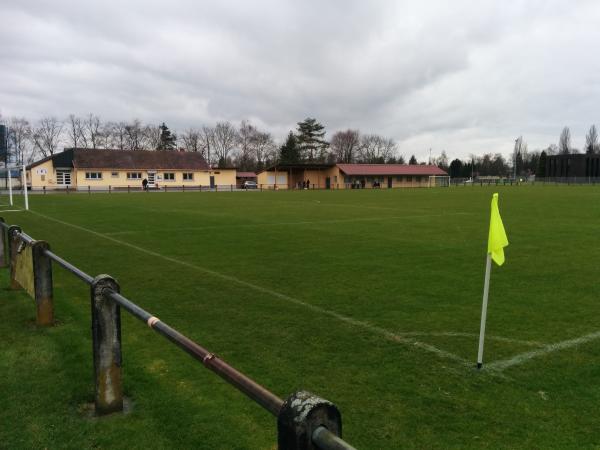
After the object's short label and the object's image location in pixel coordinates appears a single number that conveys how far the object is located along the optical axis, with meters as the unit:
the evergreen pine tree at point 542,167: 123.24
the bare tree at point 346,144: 124.31
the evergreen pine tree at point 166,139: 112.06
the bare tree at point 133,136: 106.31
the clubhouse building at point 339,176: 80.25
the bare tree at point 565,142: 135.62
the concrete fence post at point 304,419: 1.71
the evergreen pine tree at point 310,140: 111.25
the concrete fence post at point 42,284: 5.46
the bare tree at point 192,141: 113.69
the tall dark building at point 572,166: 108.94
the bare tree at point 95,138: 104.12
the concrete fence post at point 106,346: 3.62
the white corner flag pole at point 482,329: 4.43
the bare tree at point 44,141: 99.39
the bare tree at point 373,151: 127.69
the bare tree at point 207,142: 114.31
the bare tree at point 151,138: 108.12
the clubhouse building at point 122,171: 67.38
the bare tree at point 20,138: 93.09
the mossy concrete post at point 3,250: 9.60
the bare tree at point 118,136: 104.81
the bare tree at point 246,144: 115.69
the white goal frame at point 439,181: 91.19
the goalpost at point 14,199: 28.56
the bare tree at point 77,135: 103.38
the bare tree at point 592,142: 129.50
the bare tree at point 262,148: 116.56
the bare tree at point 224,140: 114.69
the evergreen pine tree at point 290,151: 108.31
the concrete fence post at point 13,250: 6.78
